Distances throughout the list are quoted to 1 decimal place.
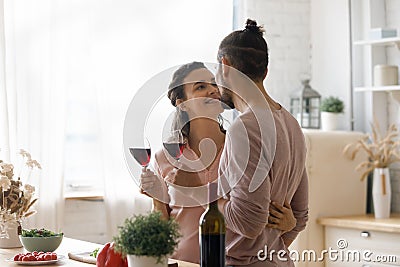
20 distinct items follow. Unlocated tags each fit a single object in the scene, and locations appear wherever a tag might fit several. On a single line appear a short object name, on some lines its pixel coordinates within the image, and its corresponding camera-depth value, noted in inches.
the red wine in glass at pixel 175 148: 99.0
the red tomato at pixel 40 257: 113.6
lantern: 216.5
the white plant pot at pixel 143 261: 81.8
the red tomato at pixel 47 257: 113.8
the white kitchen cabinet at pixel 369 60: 210.2
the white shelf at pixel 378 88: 199.0
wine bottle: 84.5
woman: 113.3
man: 95.0
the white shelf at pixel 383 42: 197.9
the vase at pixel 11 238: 134.1
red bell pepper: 93.5
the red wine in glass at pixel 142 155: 97.2
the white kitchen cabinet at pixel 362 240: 177.8
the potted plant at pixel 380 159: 195.5
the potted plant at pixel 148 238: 80.9
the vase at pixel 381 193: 194.5
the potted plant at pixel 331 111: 212.7
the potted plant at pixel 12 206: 130.3
